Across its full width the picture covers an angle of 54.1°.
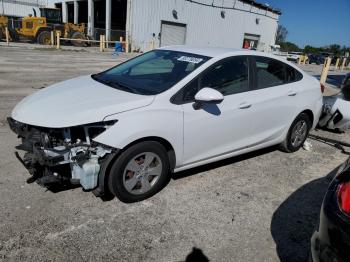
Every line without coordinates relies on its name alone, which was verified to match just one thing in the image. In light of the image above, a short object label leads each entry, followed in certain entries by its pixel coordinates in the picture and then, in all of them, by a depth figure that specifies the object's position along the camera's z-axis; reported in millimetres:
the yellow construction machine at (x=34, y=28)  26438
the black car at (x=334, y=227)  1986
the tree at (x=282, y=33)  96462
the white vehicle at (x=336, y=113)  6746
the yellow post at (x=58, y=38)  24331
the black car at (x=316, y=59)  41375
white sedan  3322
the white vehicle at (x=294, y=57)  36769
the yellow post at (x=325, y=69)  12699
